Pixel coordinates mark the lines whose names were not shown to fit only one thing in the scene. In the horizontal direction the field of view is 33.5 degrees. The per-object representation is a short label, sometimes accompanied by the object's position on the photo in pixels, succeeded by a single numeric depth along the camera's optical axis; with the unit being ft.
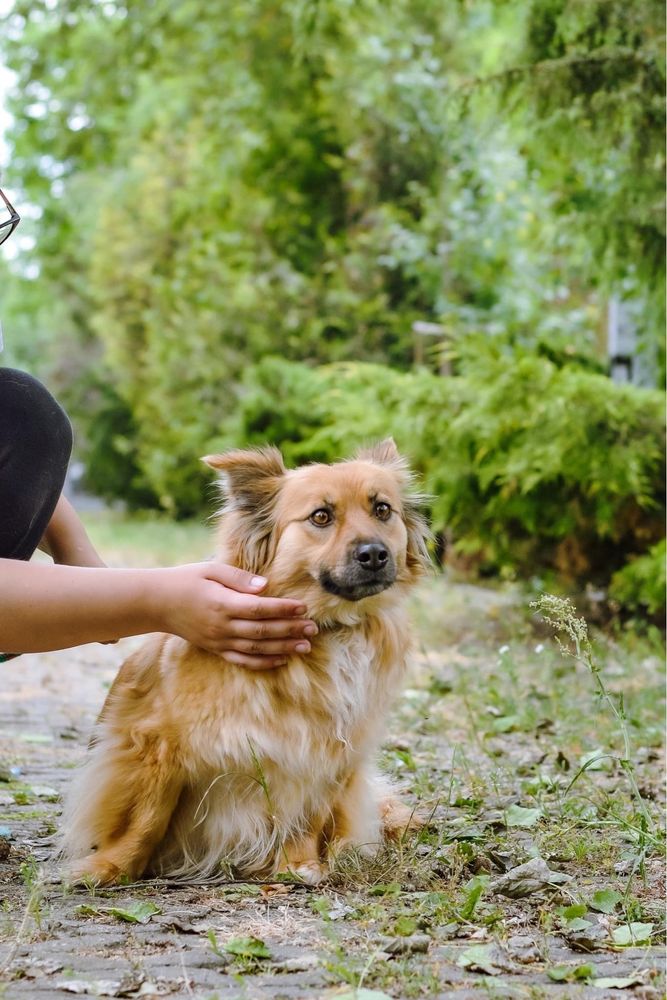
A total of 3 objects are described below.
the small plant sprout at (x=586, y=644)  8.63
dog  9.17
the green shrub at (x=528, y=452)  19.48
